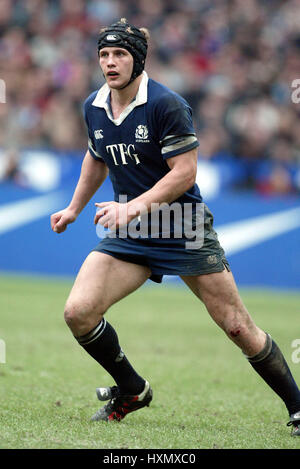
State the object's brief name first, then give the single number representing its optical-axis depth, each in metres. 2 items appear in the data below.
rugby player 9.01
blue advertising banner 24.77
